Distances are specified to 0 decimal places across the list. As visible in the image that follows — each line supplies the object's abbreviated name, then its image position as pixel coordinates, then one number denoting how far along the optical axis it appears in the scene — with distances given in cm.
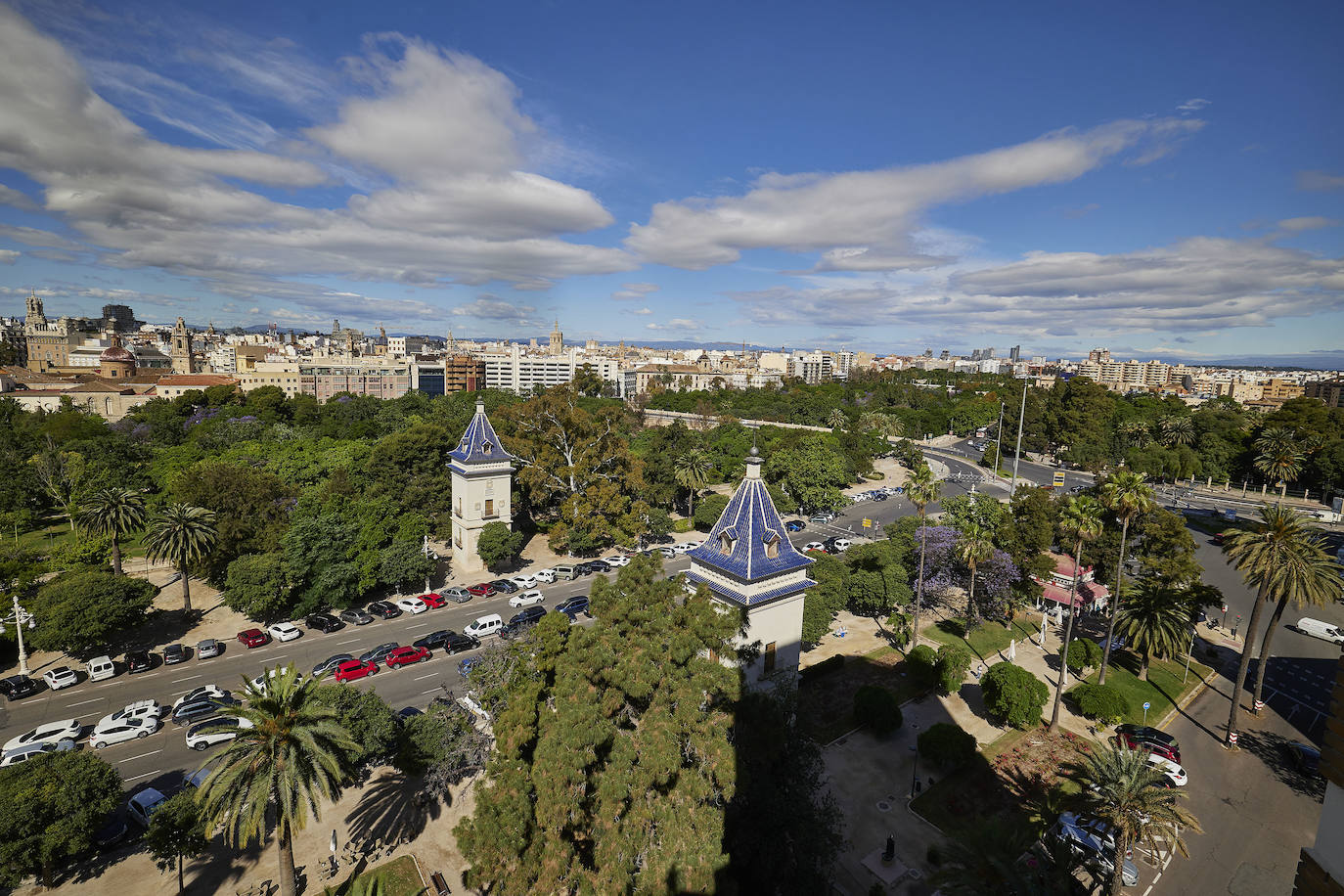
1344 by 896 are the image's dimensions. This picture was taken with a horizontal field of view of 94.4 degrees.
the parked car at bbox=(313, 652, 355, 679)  3162
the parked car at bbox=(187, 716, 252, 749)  2622
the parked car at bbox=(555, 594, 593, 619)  4007
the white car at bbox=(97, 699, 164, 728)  2750
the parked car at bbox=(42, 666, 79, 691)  3069
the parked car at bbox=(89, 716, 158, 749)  2639
